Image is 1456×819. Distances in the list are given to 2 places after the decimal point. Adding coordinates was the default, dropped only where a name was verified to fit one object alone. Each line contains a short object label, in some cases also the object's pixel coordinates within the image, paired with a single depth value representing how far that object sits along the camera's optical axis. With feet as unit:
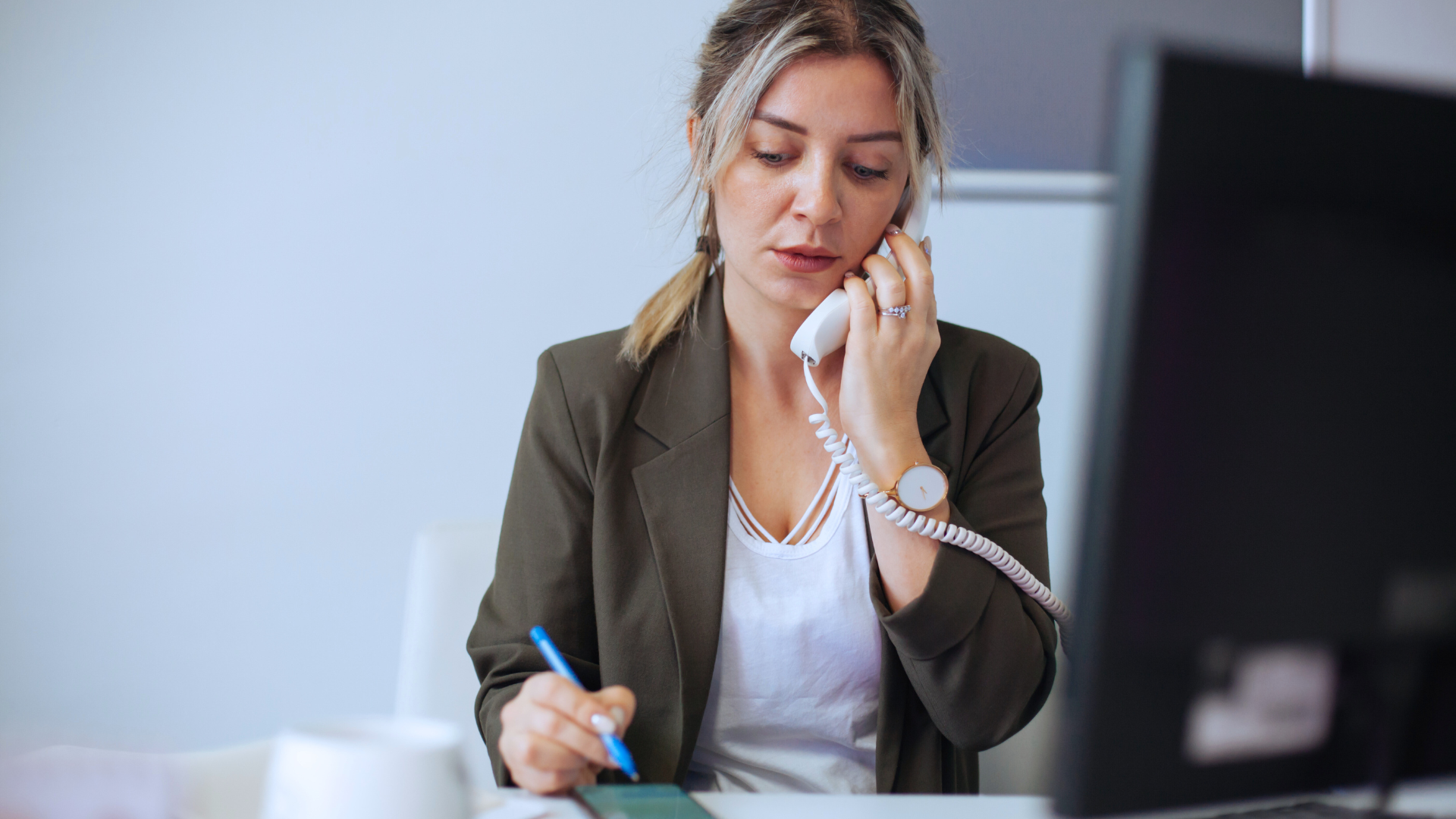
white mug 1.56
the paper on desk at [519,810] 2.25
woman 3.52
